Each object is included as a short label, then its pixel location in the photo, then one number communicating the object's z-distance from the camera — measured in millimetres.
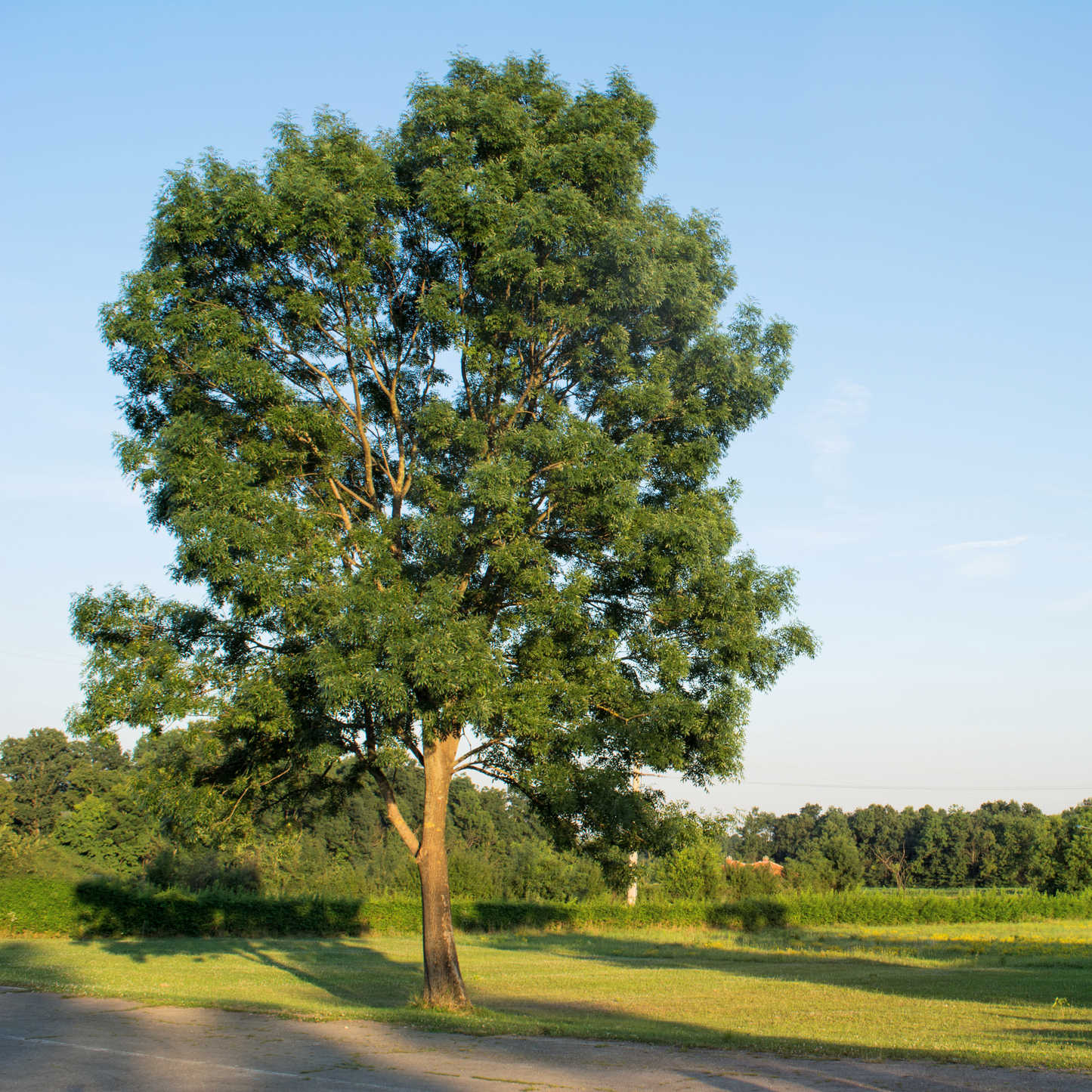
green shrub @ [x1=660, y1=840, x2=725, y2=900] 53781
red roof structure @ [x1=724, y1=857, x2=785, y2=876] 57581
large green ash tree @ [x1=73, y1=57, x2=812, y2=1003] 13562
